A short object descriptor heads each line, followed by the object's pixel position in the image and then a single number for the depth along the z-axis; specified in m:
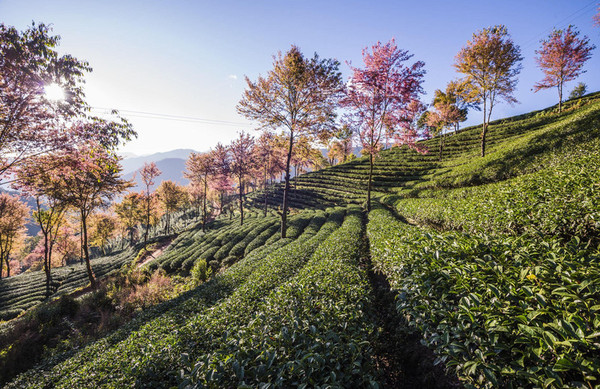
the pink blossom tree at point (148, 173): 34.12
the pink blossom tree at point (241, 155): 30.17
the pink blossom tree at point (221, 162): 31.39
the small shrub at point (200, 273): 13.71
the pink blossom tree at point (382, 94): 16.25
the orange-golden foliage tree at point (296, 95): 15.16
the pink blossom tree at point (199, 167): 32.34
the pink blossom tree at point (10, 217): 27.94
